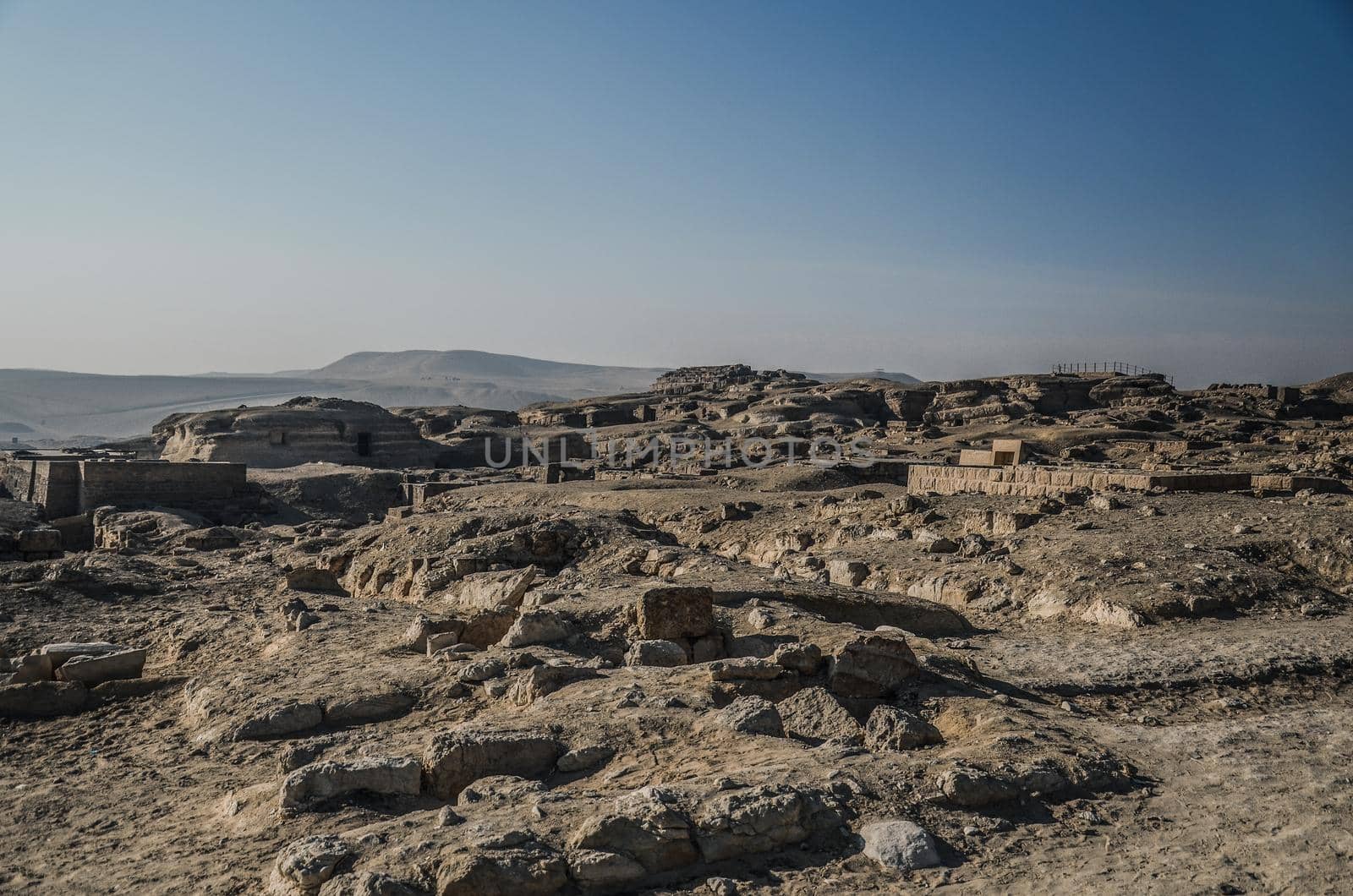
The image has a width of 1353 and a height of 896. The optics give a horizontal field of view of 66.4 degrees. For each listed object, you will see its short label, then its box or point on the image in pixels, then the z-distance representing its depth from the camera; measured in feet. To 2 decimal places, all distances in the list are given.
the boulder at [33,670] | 24.66
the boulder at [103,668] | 24.64
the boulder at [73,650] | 25.54
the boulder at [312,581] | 37.06
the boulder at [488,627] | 25.29
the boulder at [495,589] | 30.07
